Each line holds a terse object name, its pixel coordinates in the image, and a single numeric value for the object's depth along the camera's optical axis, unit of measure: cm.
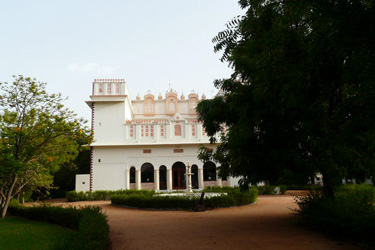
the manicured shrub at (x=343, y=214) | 639
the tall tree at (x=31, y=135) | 1316
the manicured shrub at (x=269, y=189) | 2564
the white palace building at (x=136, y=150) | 2652
